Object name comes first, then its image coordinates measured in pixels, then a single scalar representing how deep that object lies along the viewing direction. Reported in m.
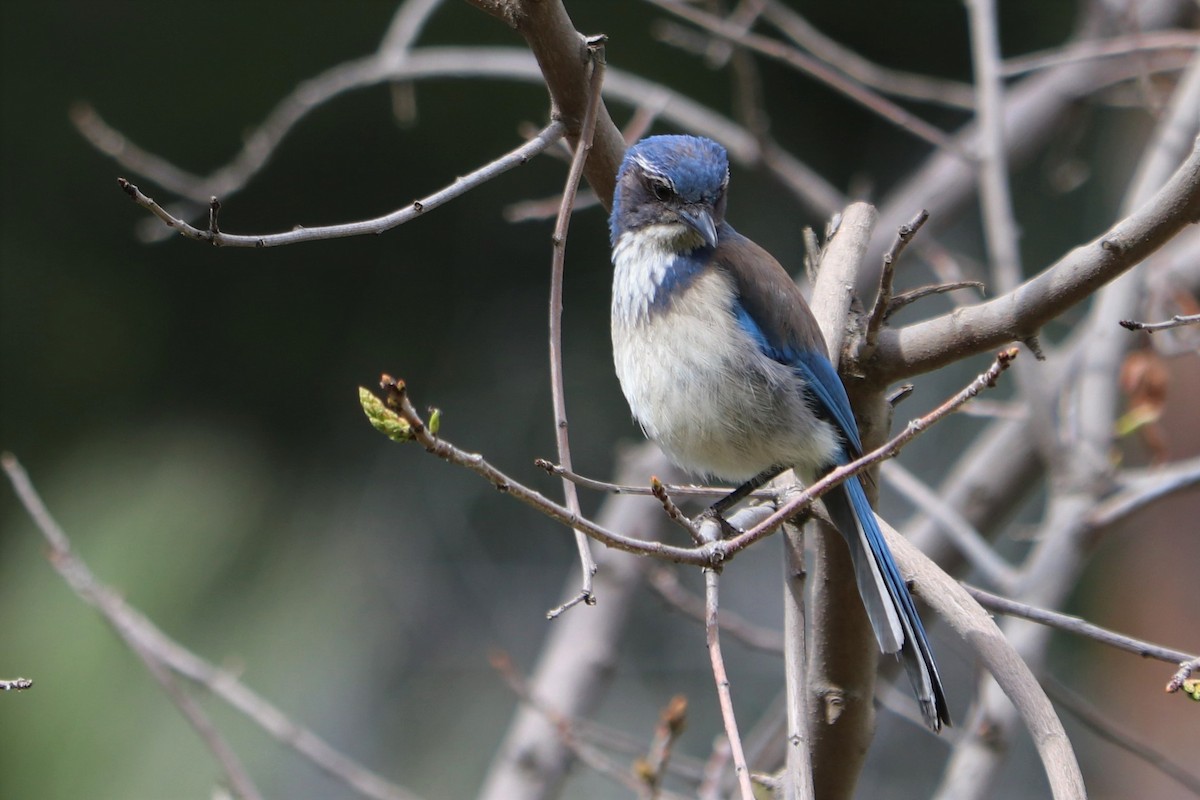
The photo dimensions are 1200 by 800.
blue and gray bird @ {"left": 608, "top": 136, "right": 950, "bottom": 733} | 4.86
